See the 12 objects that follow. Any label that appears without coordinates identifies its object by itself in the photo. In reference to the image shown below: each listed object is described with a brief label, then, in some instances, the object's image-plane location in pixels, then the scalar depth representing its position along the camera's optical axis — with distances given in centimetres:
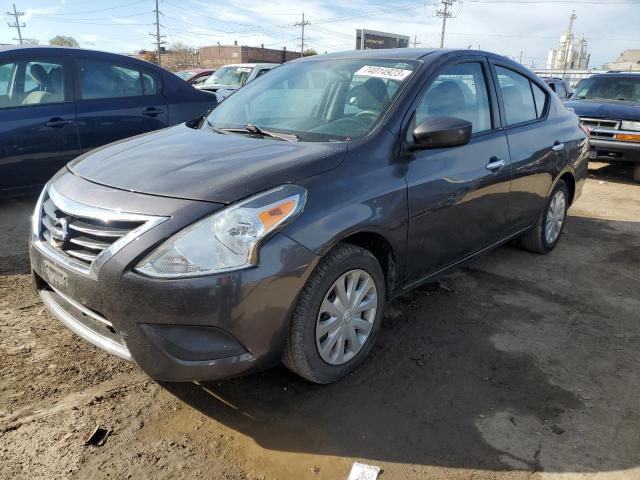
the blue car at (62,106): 496
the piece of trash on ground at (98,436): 225
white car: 1248
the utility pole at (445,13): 6206
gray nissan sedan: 210
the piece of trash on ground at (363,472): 212
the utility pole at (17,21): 7969
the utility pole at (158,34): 5981
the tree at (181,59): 5834
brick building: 5719
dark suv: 791
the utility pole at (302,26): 7300
